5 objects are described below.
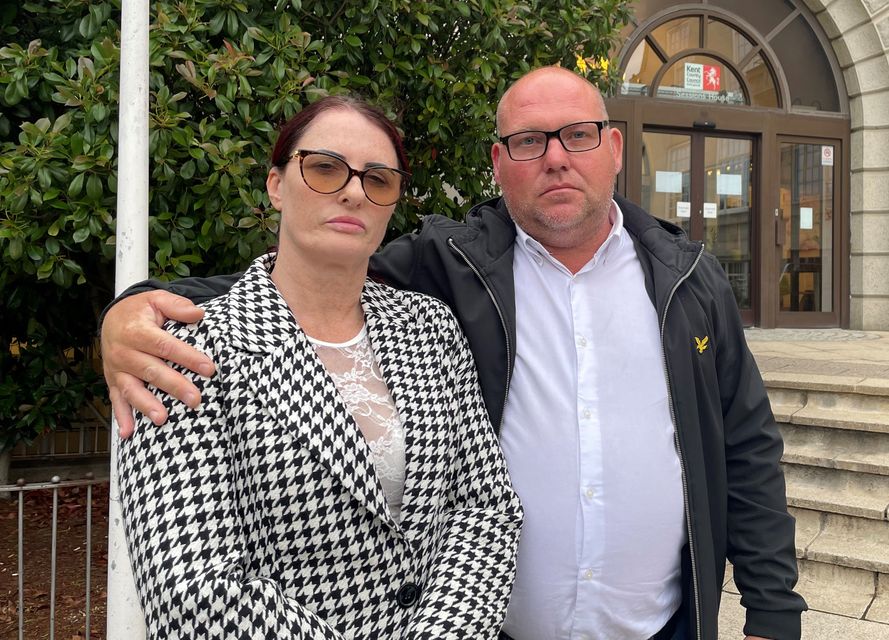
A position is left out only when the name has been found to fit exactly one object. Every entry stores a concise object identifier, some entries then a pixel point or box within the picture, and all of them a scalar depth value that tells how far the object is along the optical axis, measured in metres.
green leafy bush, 3.32
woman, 1.31
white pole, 2.89
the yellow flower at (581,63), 5.14
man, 1.98
